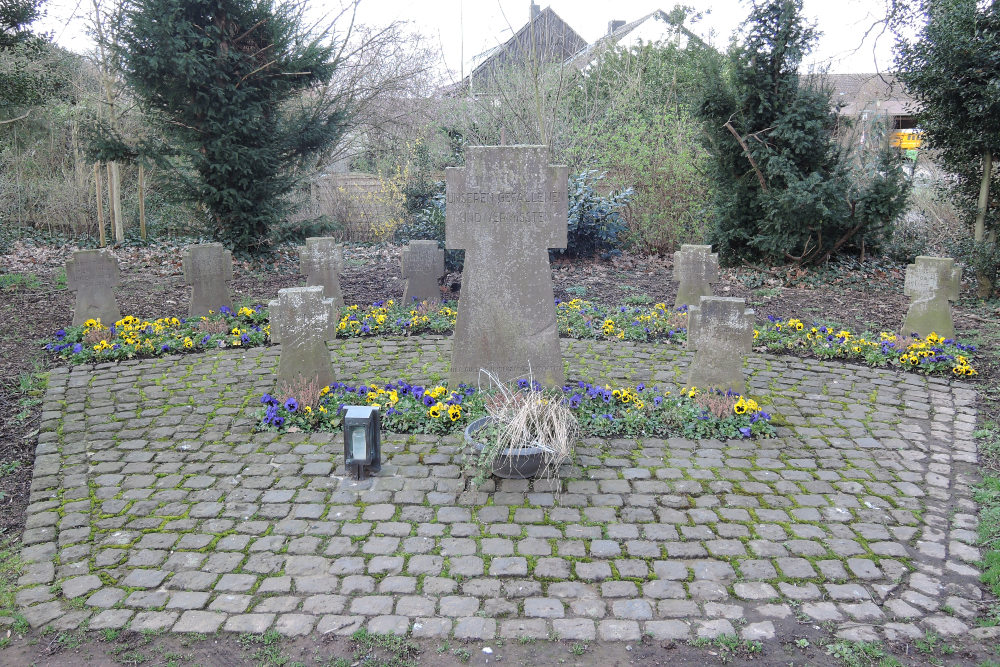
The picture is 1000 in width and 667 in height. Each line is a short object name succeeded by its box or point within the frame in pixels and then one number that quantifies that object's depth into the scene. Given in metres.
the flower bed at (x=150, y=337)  7.15
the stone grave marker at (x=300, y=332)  5.81
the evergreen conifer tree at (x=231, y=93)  10.35
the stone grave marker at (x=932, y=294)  7.44
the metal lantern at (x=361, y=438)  4.55
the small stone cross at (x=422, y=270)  8.95
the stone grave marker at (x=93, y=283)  7.77
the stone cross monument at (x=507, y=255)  5.67
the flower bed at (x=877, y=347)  6.85
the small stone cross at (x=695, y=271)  8.69
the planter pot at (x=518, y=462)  4.52
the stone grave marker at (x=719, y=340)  5.68
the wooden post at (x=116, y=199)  14.05
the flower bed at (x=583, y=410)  5.39
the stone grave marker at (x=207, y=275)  8.51
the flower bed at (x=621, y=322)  8.00
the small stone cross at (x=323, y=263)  8.84
